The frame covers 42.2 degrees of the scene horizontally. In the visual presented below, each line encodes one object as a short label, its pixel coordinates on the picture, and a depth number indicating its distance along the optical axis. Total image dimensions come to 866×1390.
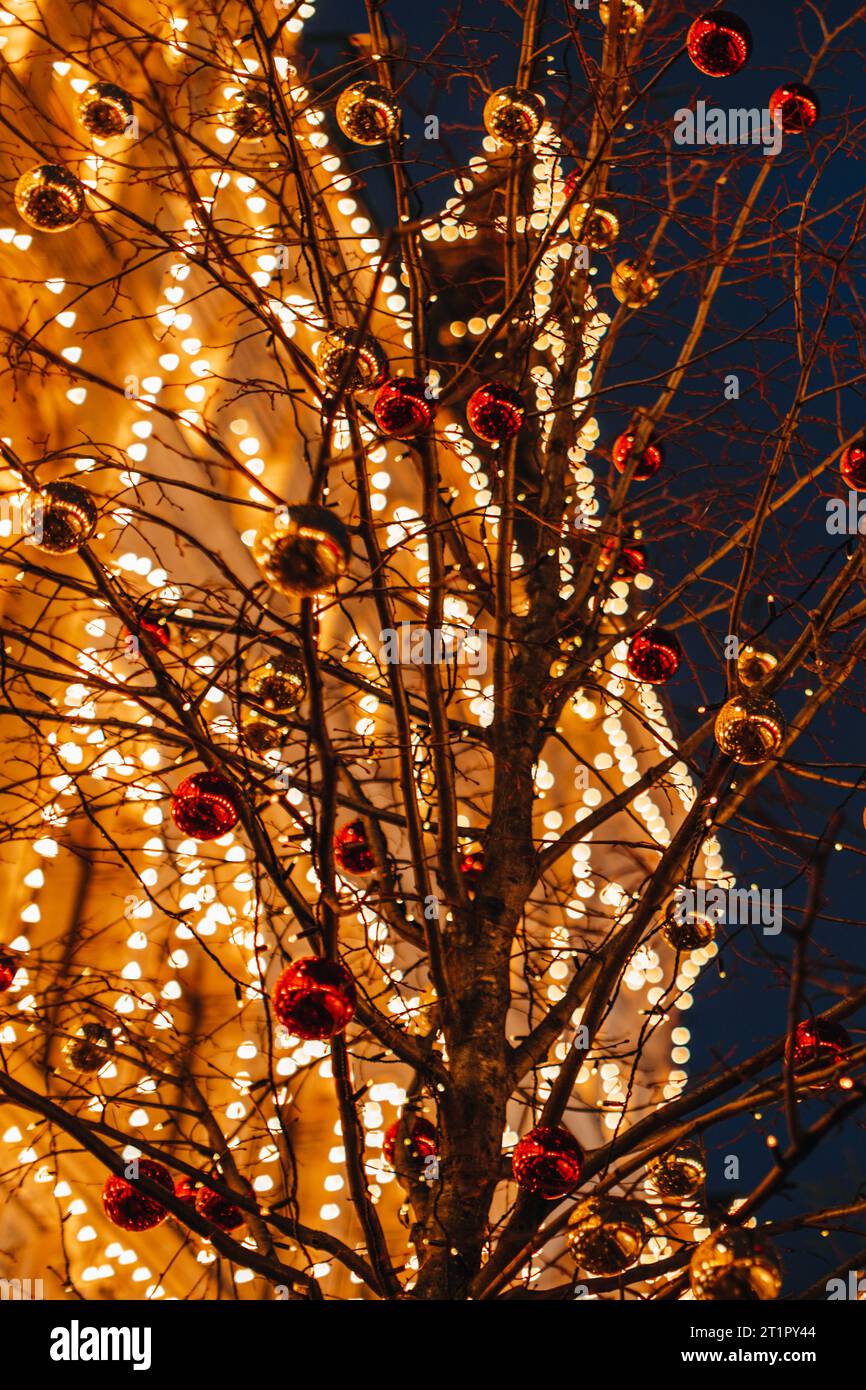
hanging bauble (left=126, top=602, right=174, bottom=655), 2.59
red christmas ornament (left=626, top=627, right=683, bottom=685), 2.75
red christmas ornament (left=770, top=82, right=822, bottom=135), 2.77
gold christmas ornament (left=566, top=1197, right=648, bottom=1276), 1.98
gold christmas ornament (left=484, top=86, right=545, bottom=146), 2.85
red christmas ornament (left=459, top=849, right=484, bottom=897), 2.79
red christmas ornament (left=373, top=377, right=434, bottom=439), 2.27
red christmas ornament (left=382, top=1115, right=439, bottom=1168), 2.46
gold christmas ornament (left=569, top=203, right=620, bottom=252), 3.12
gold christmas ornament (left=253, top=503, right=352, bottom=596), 1.64
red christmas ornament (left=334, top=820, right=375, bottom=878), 2.85
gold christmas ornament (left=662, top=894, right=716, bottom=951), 2.72
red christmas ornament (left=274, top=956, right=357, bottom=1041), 1.88
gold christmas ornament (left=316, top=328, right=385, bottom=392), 2.42
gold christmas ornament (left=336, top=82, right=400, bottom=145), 2.53
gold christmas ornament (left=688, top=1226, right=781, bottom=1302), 1.68
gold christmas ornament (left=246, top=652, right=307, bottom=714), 2.47
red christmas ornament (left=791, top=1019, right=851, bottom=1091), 2.15
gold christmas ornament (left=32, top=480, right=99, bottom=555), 2.19
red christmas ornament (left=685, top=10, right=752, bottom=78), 2.55
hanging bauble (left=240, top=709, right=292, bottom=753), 2.56
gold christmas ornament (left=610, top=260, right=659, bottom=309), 3.21
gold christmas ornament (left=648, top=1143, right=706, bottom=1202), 2.34
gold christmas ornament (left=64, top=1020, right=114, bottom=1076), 2.47
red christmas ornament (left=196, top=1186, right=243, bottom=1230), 2.36
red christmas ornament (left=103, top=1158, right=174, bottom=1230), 2.09
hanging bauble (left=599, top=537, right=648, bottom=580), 3.16
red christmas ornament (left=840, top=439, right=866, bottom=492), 2.44
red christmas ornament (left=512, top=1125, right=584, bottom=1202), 2.01
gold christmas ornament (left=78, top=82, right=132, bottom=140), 2.64
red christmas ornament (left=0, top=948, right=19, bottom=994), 2.36
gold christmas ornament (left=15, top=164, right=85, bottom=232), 2.47
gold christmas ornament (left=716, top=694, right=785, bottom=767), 2.14
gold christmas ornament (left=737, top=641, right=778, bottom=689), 2.50
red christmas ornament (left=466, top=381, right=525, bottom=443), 2.50
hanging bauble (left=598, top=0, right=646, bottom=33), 3.00
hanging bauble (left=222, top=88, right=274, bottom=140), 2.87
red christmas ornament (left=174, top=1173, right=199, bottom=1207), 2.43
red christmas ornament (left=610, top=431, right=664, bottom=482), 3.17
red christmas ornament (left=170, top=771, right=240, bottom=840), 2.05
